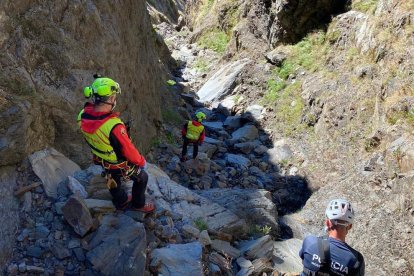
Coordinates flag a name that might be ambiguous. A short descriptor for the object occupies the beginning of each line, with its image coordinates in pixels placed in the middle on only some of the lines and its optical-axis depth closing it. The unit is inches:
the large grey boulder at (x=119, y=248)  214.7
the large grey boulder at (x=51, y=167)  246.1
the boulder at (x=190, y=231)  266.7
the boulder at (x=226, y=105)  771.8
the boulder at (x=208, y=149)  573.1
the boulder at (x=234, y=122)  705.8
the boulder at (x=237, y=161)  553.3
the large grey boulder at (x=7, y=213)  214.4
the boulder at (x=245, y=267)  263.9
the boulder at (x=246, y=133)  643.2
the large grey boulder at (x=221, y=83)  825.5
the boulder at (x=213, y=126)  684.7
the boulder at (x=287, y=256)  293.3
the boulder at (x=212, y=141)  613.4
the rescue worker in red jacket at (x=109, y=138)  213.2
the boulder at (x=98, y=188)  252.5
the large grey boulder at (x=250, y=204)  346.3
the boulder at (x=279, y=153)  567.8
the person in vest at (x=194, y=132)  498.0
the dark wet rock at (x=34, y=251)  215.9
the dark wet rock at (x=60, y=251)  216.8
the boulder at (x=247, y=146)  606.5
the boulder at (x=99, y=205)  234.2
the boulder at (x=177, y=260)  228.7
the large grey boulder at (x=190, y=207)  291.3
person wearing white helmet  168.1
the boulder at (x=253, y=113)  701.3
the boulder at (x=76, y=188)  247.8
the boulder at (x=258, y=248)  284.8
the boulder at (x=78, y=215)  223.9
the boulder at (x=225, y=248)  273.6
